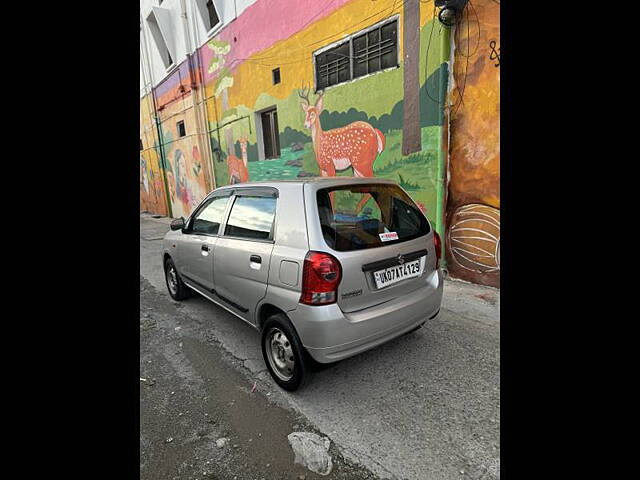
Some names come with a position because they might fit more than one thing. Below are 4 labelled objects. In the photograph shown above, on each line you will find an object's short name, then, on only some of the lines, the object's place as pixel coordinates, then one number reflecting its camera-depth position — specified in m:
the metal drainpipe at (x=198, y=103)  10.49
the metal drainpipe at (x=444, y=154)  4.49
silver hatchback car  2.27
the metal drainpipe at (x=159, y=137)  13.59
